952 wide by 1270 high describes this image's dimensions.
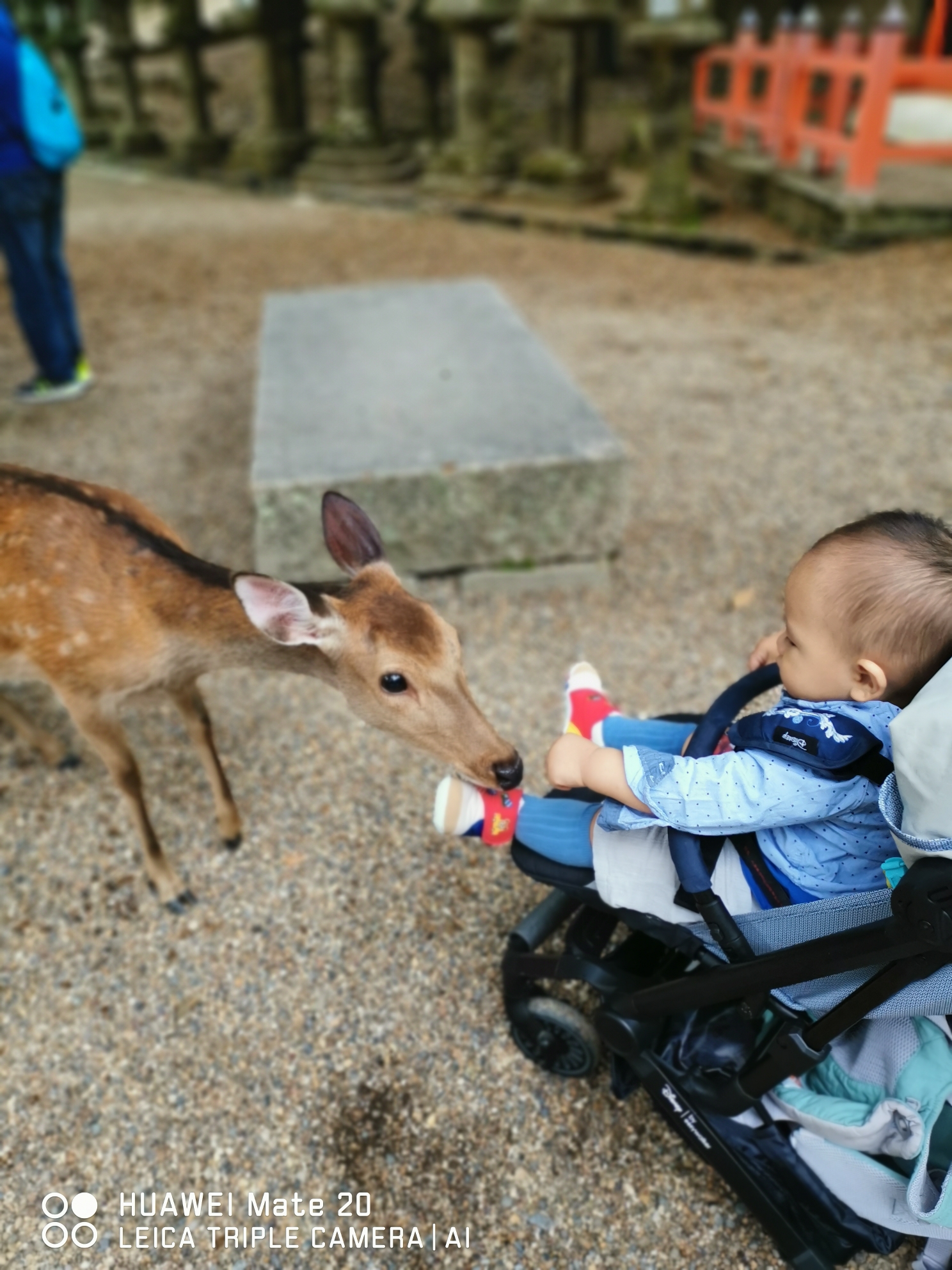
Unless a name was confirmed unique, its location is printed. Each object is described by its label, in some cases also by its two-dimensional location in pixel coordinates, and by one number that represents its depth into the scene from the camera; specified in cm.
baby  148
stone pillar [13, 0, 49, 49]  1694
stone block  358
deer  197
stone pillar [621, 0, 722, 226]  797
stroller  154
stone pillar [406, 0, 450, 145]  1205
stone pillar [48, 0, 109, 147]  1563
